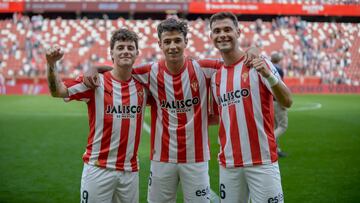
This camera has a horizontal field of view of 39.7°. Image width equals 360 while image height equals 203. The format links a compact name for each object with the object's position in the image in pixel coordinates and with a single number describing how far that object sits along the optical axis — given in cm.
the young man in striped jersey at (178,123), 413
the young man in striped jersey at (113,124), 397
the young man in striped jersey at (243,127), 382
